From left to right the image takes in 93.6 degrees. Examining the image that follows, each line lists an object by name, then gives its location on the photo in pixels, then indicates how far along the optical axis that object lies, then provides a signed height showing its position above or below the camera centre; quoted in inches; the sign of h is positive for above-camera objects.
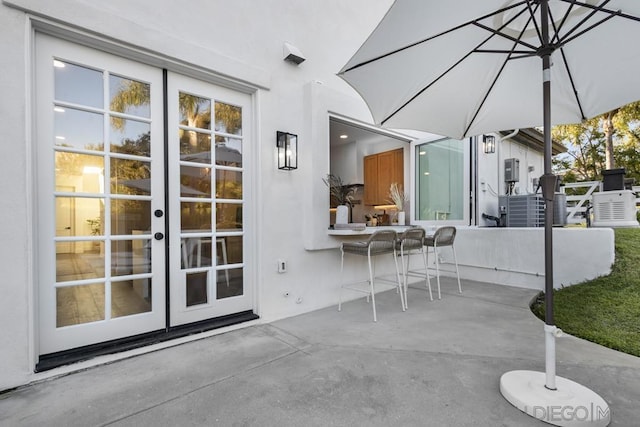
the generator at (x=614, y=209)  231.9 +0.9
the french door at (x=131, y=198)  91.7 +5.8
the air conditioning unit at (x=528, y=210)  221.3 +0.5
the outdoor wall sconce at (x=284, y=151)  135.5 +28.1
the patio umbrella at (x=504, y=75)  70.3 +41.5
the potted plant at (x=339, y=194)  152.3 +9.6
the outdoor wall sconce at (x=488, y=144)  253.4 +56.9
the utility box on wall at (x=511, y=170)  269.6 +37.0
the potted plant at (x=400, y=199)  215.0 +9.9
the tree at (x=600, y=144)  425.7 +115.2
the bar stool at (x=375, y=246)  136.6 -15.9
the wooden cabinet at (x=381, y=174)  252.4 +34.1
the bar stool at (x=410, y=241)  154.1 -15.5
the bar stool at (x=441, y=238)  167.9 -15.0
